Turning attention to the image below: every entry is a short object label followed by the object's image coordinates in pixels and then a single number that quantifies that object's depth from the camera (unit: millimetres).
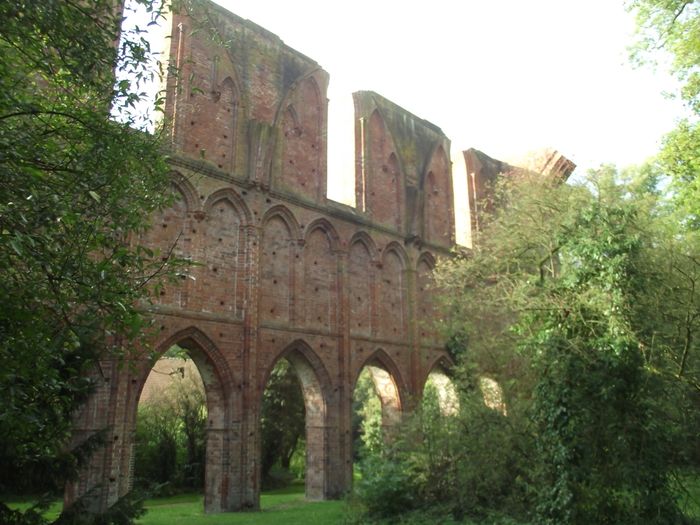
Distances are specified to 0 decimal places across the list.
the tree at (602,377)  8227
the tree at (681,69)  10695
